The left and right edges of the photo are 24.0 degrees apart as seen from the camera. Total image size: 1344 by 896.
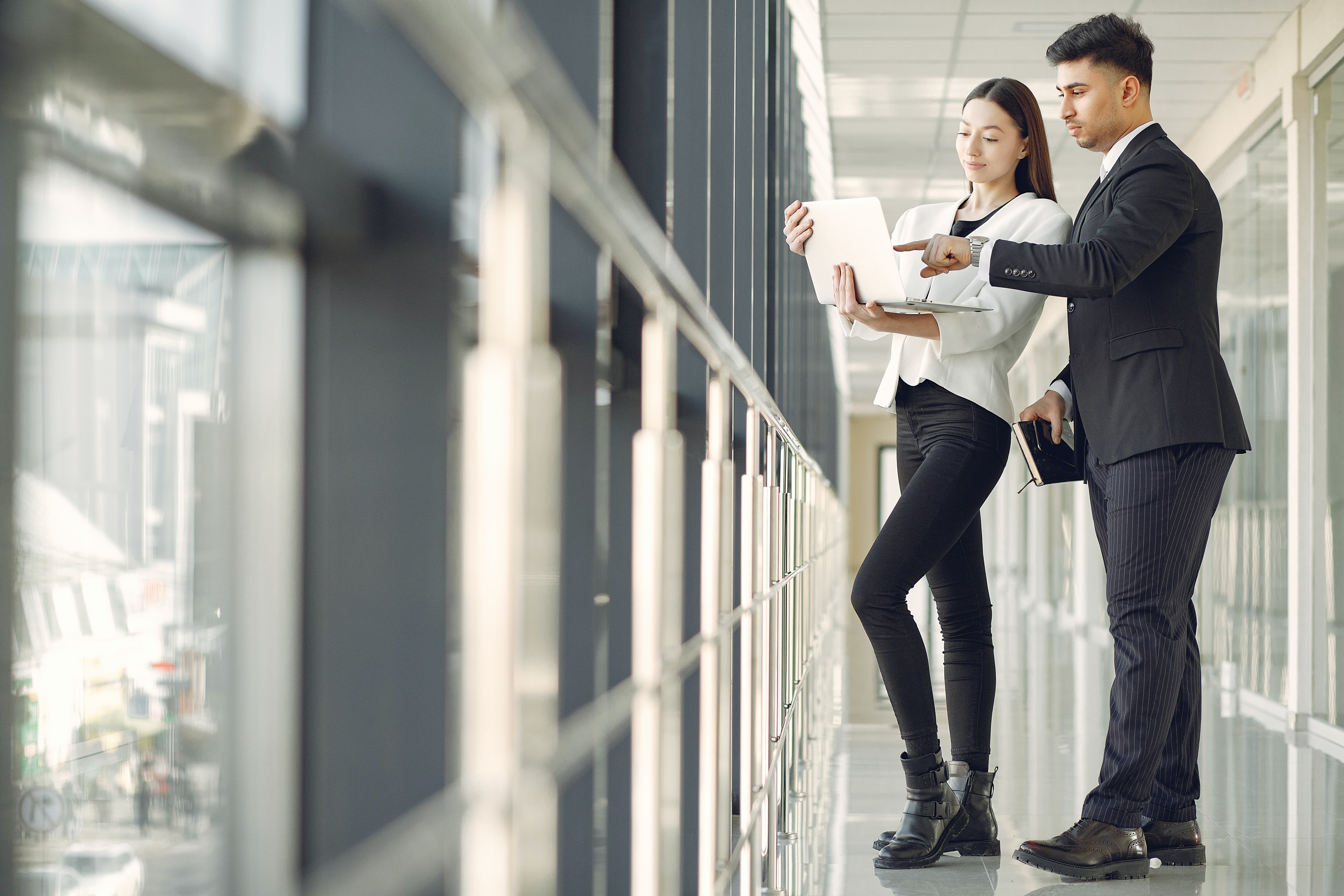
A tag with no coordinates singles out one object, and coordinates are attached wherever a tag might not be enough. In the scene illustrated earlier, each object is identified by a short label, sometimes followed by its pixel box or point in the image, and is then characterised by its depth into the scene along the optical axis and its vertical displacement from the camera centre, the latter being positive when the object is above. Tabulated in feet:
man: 21.22 +0.78
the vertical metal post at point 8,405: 5.02 +0.16
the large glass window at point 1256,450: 35.42 +0.91
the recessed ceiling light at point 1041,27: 37.12 +8.19
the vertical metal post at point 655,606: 15.00 -0.10
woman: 21.66 +0.42
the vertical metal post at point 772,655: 21.05 -0.92
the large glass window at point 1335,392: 30.69 +1.60
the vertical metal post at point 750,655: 19.88 -0.68
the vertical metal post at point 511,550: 7.82 +0.03
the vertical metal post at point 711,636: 18.55 -0.32
